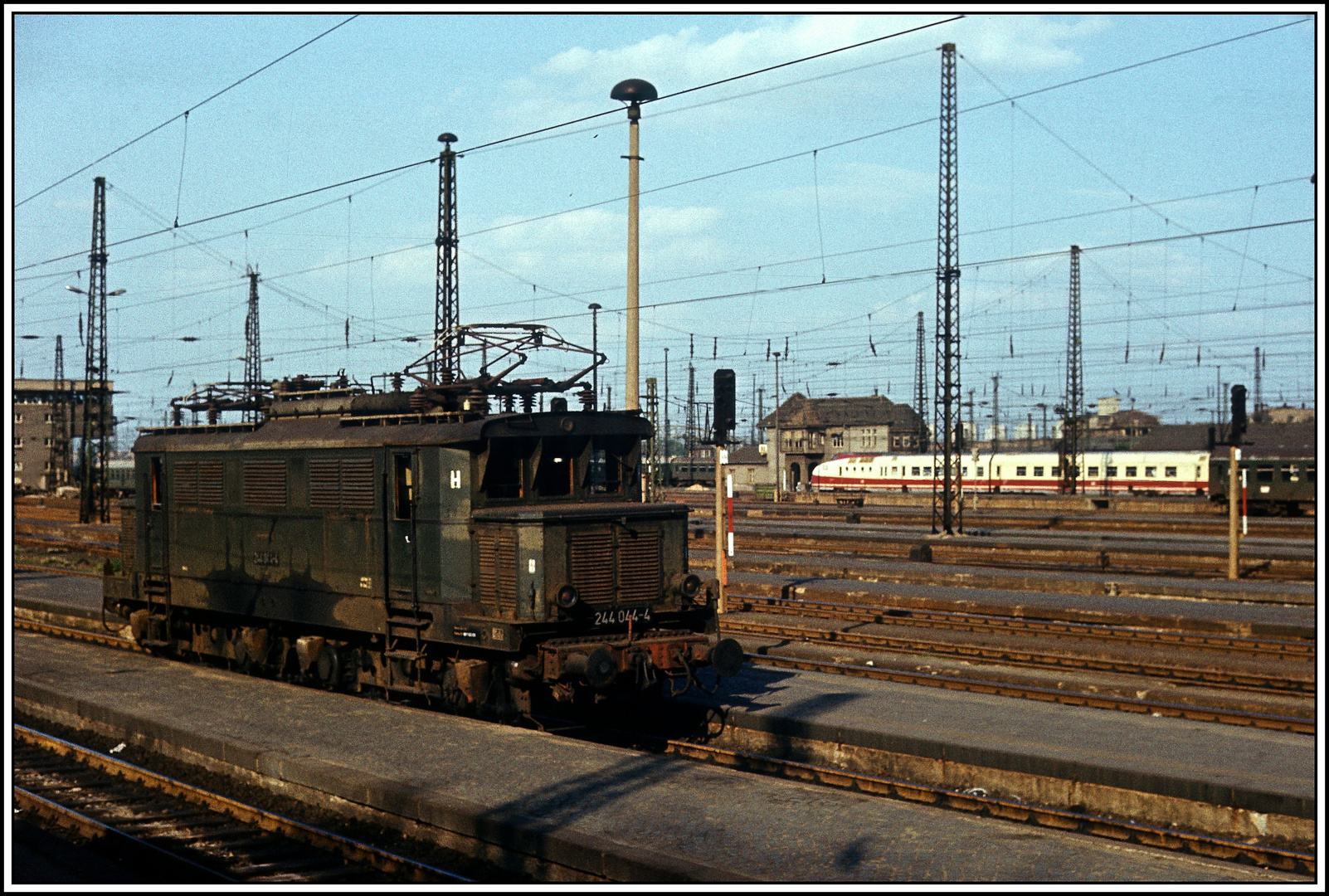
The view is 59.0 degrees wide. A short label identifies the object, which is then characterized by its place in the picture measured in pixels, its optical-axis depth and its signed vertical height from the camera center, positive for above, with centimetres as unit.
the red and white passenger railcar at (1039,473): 6053 +7
